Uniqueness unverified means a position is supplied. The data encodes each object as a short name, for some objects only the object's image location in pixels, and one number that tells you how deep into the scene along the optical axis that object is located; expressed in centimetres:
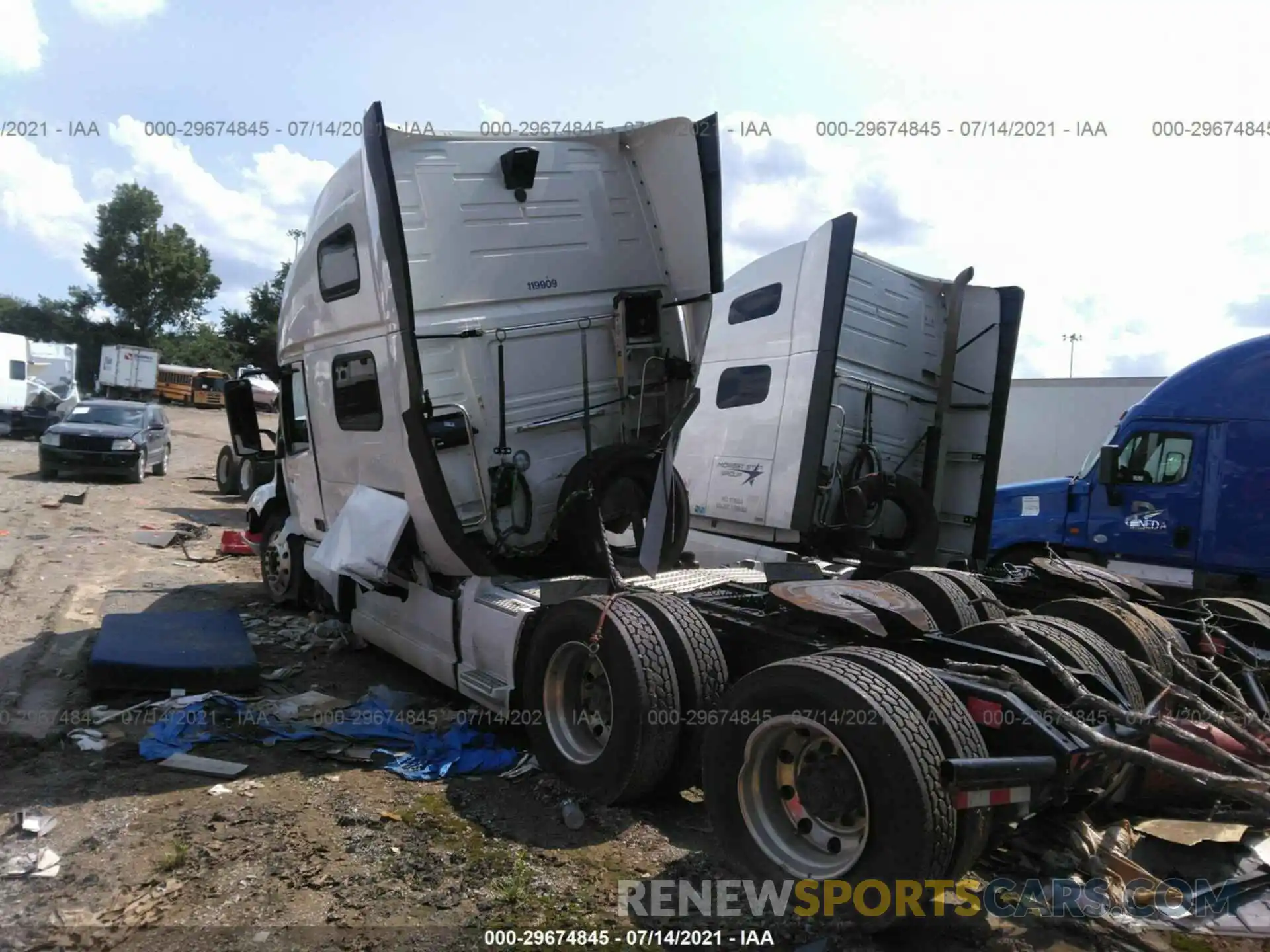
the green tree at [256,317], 5231
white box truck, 4056
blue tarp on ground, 479
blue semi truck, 817
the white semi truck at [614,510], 318
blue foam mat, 545
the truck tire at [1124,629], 439
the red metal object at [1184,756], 348
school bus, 4419
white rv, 2573
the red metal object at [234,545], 1130
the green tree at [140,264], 5950
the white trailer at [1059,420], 1398
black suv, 1705
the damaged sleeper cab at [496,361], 540
